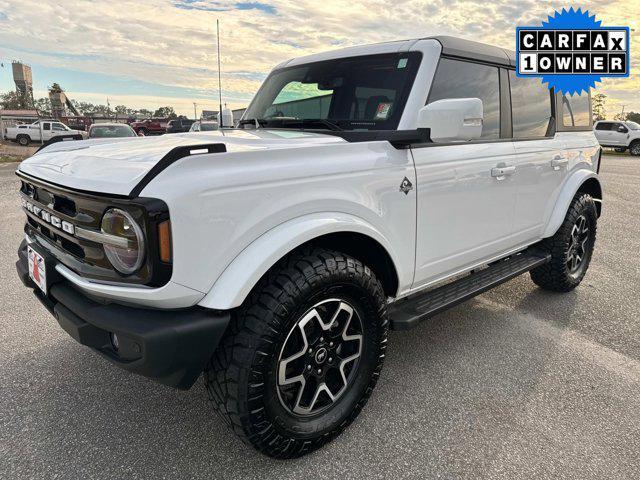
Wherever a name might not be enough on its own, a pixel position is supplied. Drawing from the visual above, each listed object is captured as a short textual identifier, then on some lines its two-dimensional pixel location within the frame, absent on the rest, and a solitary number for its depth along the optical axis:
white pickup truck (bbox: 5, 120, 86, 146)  31.61
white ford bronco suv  1.73
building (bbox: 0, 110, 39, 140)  38.06
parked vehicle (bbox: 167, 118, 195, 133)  29.62
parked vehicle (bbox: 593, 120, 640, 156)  25.48
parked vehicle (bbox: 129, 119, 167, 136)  38.25
